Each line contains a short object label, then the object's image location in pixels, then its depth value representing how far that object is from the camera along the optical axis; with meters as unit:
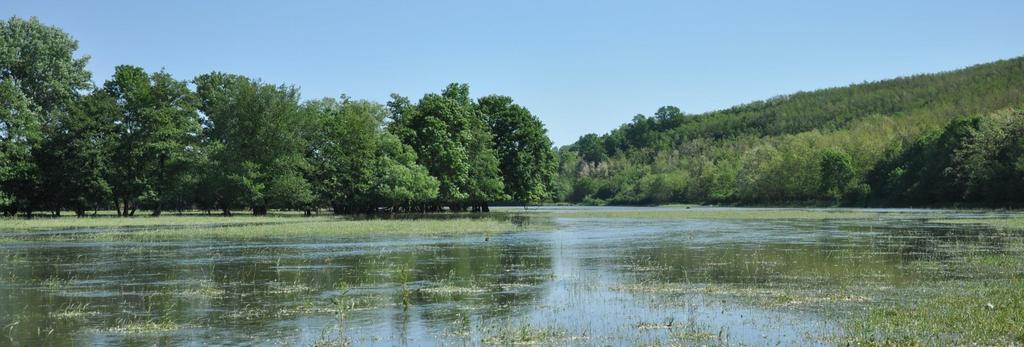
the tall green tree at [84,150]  81.44
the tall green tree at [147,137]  83.25
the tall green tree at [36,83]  77.25
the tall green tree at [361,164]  81.94
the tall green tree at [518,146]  105.31
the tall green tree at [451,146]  89.62
